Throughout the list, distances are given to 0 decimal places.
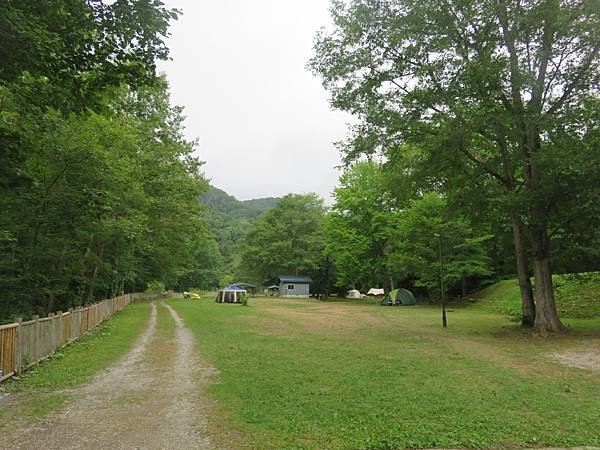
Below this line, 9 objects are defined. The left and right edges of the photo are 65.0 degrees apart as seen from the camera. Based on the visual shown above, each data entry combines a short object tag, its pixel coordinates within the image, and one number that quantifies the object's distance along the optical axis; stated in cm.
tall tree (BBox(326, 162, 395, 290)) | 4612
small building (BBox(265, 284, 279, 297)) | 6796
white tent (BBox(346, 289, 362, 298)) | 6240
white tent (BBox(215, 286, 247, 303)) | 4345
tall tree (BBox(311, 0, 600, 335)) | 1467
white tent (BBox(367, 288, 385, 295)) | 6725
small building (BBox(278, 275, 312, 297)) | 6388
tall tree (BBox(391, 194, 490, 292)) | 3350
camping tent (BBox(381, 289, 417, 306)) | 3991
